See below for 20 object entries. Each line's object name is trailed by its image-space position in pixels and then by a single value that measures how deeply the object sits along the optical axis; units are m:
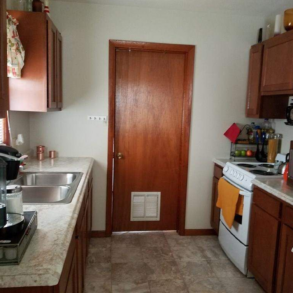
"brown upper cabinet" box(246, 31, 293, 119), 2.52
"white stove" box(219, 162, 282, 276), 2.48
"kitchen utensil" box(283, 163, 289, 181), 2.37
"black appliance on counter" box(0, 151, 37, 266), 0.99
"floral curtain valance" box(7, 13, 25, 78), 1.95
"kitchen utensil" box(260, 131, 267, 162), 3.22
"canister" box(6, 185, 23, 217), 1.17
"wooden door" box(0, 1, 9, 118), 1.24
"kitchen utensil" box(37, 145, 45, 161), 2.89
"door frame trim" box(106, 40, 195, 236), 3.05
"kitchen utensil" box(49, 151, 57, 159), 3.01
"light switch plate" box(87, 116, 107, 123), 3.10
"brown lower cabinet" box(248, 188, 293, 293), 1.97
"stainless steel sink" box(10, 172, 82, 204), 1.99
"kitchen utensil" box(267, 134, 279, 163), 3.06
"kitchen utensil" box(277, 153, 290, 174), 2.58
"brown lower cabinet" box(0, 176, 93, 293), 1.00
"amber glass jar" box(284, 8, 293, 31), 2.53
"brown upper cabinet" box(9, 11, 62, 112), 2.16
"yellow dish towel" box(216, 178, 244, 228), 2.60
